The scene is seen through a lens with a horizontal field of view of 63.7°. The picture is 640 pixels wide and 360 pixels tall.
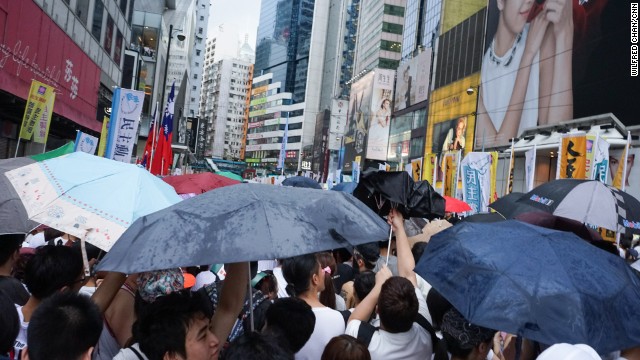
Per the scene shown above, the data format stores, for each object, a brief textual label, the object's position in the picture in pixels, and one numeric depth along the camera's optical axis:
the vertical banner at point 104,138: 13.19
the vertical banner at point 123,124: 12.48
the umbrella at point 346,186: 10.84
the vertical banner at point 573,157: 14.58
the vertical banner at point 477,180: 15.83
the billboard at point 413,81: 54.11
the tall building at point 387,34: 76.50
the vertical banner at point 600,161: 14.16
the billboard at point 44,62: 12.35
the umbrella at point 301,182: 7.93
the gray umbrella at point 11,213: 3.67
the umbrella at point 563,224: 4.26
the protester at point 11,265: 3.68
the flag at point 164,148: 11.06
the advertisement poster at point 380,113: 66.88
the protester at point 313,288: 3.45
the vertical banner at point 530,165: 15.80
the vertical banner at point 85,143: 10.31
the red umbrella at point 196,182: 9.16
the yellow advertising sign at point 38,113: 10.06
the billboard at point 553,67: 24.36
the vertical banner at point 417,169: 20.94
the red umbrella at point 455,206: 11.11
